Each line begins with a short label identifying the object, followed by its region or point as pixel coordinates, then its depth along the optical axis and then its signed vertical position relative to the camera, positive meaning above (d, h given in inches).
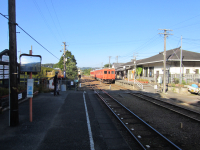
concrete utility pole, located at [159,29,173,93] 699.6 -44.0
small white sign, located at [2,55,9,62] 388.3 +41.6
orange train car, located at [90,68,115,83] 1234.0 -3.5
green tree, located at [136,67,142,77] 1342.8 +37.9
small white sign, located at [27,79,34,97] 234.2 -19.1
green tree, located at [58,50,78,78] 1016.8 +29.4
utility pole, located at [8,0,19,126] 213.0 +13.0
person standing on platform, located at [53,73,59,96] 497.0 -29.6
